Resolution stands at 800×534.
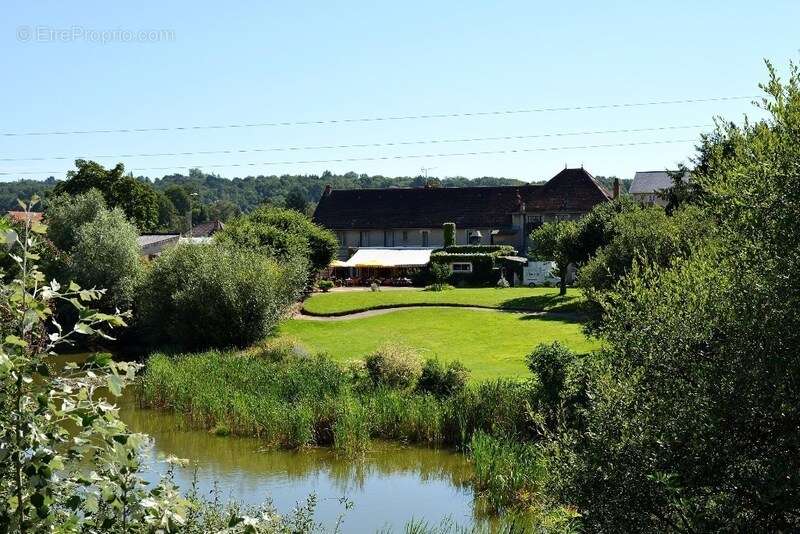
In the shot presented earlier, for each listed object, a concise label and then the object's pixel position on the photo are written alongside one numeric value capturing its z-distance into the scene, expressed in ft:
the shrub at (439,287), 162.81
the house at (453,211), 213.46
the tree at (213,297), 108.37
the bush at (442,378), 74.69
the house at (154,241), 178.51
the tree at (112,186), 199.41
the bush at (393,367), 79.10
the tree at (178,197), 475.31
